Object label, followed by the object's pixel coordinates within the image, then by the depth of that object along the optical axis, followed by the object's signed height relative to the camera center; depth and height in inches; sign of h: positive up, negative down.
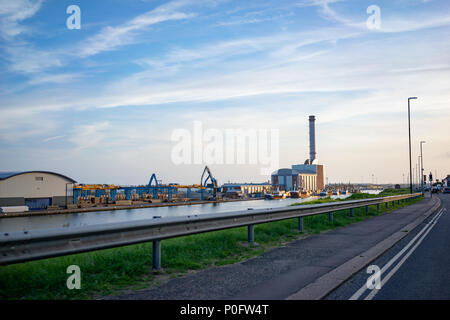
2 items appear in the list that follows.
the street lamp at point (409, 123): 1771.7 +229.8
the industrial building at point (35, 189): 2805.1 -97.4
